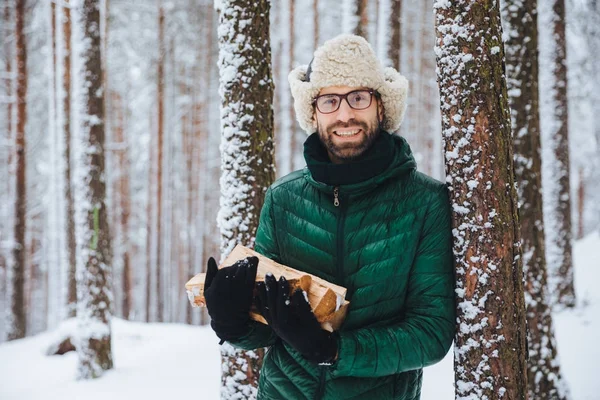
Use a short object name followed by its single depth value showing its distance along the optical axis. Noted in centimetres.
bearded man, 198
